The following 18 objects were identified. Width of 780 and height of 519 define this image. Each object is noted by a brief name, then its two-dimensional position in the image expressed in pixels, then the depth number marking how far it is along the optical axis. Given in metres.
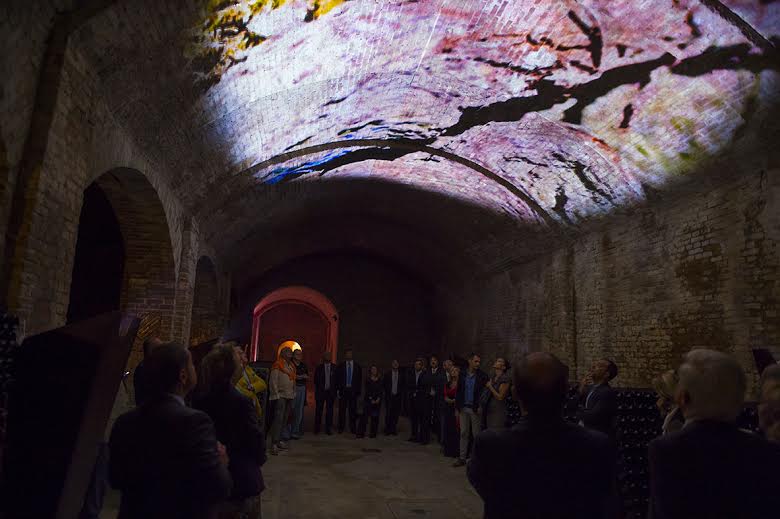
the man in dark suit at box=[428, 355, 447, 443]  10.21
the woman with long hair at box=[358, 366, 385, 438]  11.03
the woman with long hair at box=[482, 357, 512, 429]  7.21
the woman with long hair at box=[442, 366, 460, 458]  9.29
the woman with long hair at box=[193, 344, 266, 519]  2.95
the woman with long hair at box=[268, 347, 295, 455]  8.85
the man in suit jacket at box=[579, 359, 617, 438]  4.71
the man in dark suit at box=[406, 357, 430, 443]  10.77
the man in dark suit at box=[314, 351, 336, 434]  11.16
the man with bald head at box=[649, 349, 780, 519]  1.90
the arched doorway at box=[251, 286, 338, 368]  25.72
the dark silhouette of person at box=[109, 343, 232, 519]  2.22
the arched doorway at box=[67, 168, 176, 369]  7.33
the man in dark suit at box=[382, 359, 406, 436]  11.61
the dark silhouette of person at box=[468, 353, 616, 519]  1.93
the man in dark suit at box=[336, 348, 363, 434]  11.23
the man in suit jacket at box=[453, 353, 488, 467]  8.34
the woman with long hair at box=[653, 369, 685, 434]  4.10
